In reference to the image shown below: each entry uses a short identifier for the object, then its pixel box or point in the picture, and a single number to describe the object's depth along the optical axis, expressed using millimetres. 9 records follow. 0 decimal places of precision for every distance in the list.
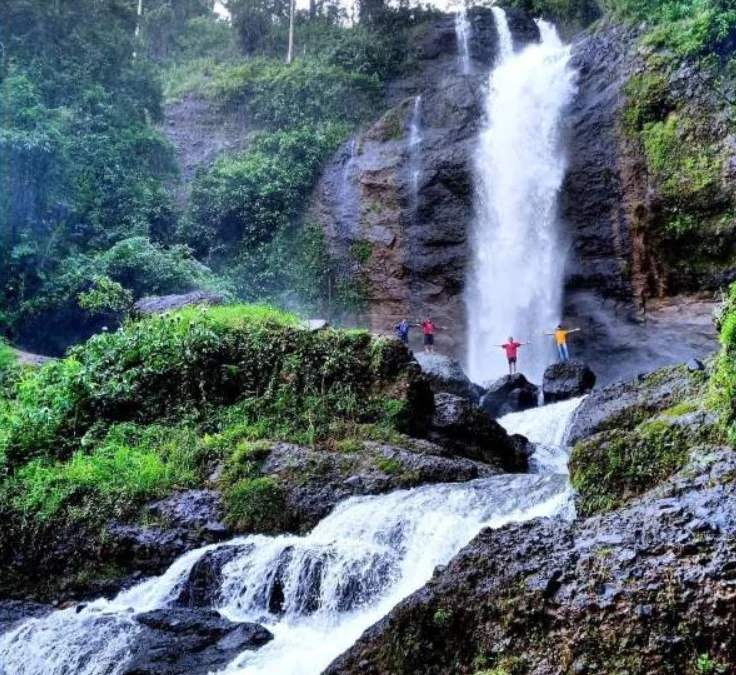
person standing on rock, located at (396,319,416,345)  20609
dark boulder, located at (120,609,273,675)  5371
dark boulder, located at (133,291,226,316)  14945
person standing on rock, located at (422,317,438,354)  20672
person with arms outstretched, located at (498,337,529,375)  19359
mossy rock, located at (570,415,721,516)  5230
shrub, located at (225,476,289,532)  7891
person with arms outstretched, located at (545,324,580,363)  19392
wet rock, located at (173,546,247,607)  6770
